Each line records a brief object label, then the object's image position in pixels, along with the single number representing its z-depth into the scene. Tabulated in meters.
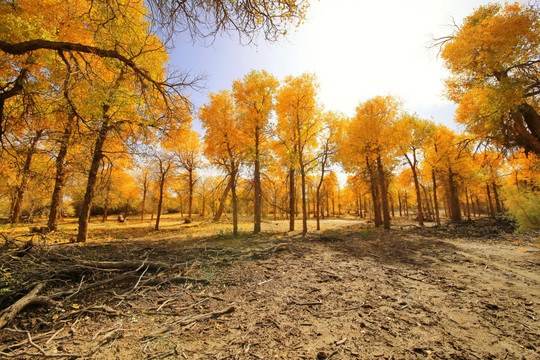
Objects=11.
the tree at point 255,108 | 12.02
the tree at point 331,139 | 13.07
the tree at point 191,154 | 18.74
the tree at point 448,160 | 17.75
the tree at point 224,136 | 11.88
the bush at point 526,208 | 7.37
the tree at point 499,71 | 7.82
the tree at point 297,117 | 11.56
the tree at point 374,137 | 14.53
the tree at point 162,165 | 13.63
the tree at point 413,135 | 15.17
